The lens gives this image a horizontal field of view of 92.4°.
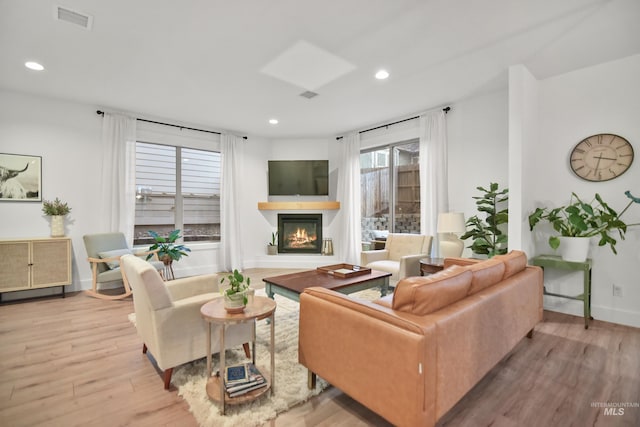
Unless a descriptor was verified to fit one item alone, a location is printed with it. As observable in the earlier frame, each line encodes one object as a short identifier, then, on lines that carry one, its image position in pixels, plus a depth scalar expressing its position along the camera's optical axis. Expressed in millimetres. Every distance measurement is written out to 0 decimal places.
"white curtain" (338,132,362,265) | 5973
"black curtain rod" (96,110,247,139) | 4630
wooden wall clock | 3160
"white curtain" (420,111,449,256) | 4566
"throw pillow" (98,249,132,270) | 4035
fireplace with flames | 6453
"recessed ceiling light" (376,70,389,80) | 3493
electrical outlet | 3194
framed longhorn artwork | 4051
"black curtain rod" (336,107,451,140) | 4532
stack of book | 1858
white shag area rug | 1741
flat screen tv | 6395
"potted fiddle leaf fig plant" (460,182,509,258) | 3604
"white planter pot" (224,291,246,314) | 1860
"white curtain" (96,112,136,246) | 4660
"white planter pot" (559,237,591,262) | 3086
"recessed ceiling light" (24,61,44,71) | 3303
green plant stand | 3035
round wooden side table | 1776
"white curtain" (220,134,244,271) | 5840
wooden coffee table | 2898
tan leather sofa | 1359
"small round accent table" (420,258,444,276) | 3551
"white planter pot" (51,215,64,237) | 4160
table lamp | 3838
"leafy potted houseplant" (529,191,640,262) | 2951
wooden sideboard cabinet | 3738
